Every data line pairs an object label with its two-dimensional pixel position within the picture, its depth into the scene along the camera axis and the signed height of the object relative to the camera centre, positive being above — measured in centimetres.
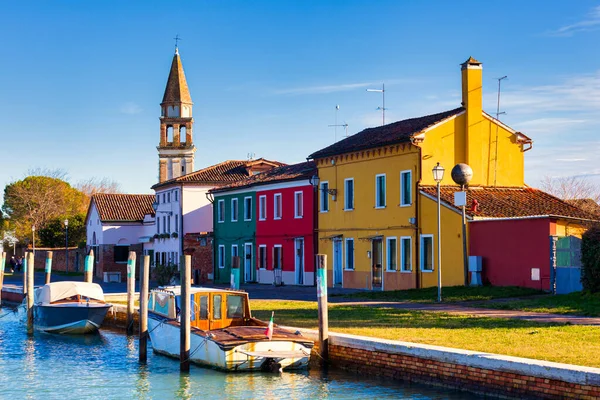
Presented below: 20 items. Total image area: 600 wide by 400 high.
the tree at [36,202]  8688 +680
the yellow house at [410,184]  3512 +358
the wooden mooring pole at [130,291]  2892 -61
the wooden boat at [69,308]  3017 -120
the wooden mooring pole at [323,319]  1992 -104
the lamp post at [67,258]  7094 +108
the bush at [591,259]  2566 +32
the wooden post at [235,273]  3144 -6
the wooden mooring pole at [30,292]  3198 -73
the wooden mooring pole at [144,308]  2256 -93
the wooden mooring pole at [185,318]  2042 -104
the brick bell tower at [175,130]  8019 +1247
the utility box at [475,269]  3206 +6
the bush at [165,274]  3825 -10
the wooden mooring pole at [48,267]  3806 +20
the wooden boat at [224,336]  2000 -147
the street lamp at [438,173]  3023 +322
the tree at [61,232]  7825 +346
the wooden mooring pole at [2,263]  4262 +41
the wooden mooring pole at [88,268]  3719 +15
